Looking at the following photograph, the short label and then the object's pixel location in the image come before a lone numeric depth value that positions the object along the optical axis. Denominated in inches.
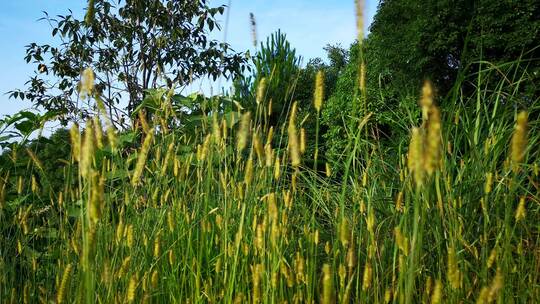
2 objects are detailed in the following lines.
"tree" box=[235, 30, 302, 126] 433.4
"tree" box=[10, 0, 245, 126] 264.1
